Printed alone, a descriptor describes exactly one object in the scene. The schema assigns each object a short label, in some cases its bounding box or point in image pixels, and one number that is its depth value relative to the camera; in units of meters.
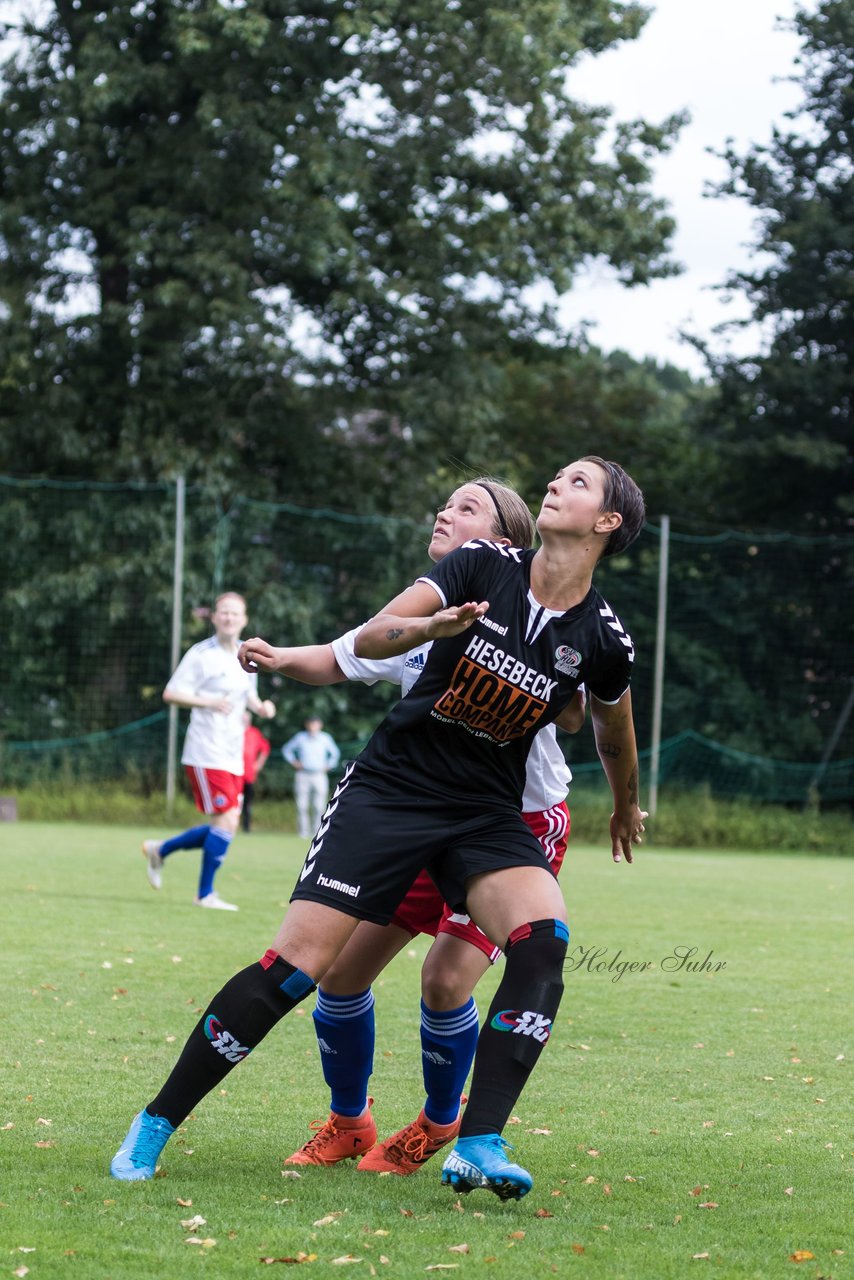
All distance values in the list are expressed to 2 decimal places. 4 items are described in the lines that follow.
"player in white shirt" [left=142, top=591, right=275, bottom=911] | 19.70
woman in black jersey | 7.43
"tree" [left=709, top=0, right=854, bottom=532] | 49.78
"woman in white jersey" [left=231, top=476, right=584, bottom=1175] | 8.37
